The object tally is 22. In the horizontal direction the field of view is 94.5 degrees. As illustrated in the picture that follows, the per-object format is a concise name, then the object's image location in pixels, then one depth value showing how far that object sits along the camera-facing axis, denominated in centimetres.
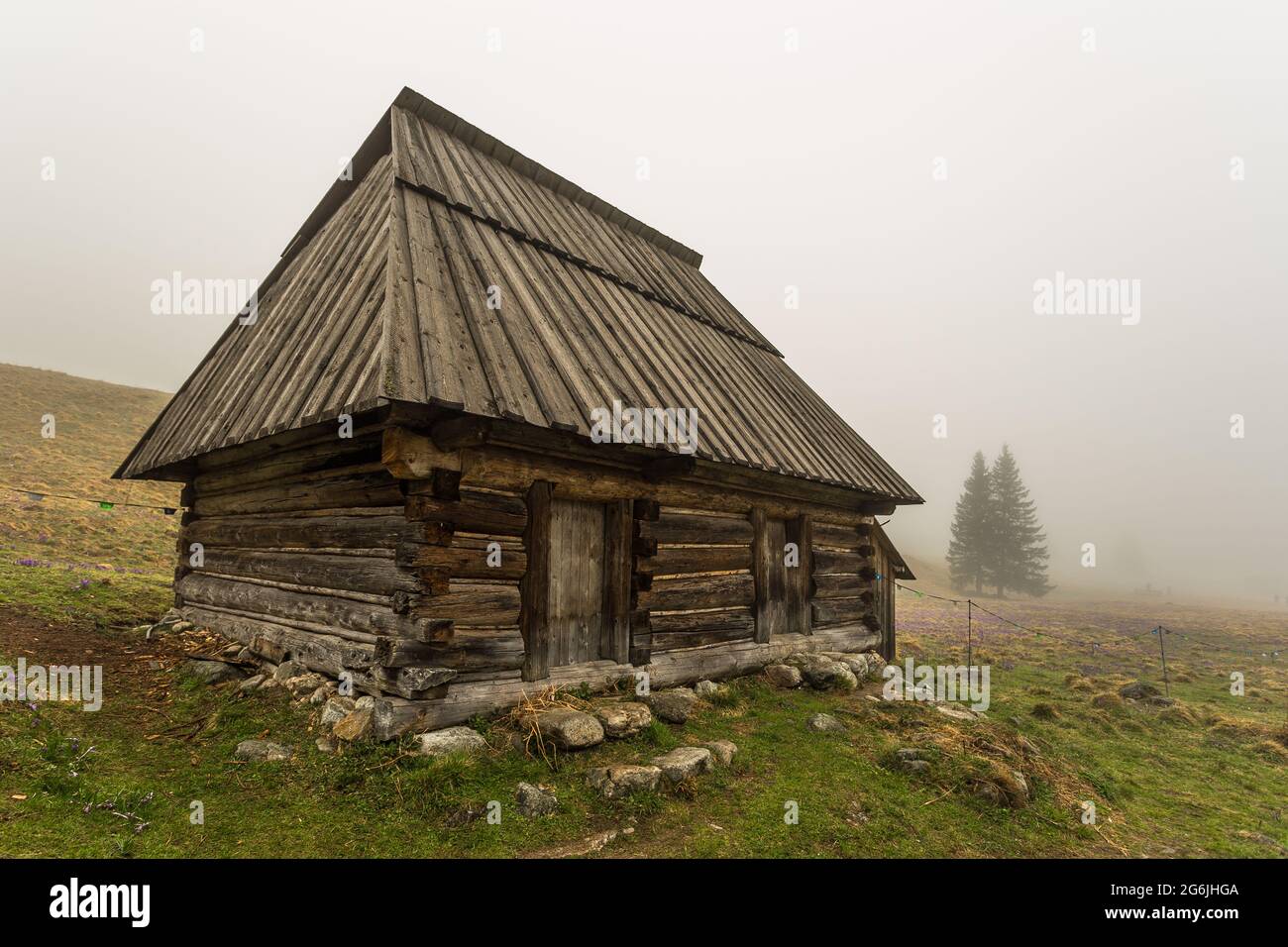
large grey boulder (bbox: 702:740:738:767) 601
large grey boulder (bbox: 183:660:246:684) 717
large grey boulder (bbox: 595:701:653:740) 596
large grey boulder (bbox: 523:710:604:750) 556
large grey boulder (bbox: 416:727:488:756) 514
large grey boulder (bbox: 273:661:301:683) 664
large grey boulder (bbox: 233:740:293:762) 521
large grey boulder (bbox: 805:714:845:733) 723
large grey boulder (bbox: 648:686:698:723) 680
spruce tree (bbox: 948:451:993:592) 5792
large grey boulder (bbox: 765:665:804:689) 891
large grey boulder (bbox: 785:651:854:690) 905
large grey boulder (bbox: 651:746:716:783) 536
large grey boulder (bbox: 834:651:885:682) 1021
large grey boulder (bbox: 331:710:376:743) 523
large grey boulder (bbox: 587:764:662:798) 499
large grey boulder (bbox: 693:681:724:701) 788
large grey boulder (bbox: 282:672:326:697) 624
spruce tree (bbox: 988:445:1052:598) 5691
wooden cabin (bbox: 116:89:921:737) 554
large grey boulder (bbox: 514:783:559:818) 459
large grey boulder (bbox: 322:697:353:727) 557
